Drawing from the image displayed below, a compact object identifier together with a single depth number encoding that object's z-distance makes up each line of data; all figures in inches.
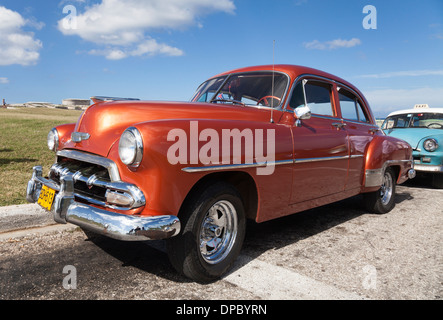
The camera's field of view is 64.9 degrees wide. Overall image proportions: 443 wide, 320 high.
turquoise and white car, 264.7
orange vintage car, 88.2
